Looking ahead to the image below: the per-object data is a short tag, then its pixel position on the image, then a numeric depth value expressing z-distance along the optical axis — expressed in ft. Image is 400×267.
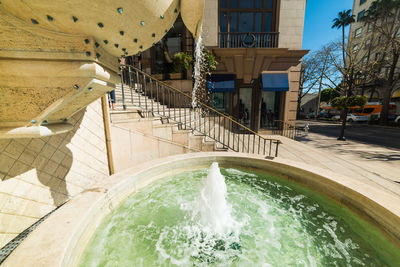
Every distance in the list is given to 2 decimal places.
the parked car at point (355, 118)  77.10
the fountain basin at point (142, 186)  5.98
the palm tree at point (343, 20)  70.08
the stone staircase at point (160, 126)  16.15
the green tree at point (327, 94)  127.39
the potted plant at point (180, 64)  30.40
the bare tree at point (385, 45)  53.93
